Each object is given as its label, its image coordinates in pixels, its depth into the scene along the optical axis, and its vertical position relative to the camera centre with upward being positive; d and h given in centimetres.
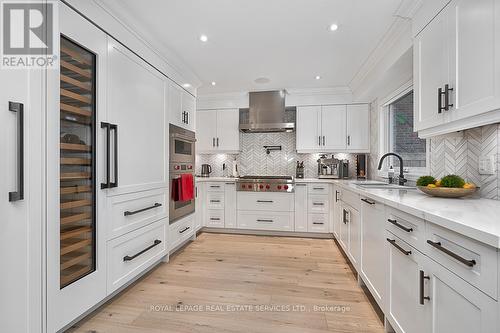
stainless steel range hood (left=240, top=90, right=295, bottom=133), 405 +91
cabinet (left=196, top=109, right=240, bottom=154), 430 +63
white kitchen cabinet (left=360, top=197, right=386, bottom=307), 166 -63
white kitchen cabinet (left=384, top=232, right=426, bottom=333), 119 -68
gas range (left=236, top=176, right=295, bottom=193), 378 -30
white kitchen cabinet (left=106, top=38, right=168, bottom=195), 189 +41
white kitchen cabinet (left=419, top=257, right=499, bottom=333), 77 -52
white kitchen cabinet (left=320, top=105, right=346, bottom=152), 398 +64
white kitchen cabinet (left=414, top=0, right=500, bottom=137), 118 +58
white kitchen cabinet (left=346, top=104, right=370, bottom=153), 392 +63
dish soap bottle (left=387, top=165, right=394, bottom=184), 282 -11
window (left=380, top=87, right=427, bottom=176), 263 +40
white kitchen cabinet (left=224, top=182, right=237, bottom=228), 394 -66
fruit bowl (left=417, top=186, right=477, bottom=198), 149 -16
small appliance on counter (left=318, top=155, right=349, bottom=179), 405 -6
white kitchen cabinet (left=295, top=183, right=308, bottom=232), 375 -67
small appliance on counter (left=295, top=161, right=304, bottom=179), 425 -10
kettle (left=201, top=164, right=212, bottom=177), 455 -9
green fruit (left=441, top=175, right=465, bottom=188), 155 -11
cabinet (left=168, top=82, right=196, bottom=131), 284 +77
